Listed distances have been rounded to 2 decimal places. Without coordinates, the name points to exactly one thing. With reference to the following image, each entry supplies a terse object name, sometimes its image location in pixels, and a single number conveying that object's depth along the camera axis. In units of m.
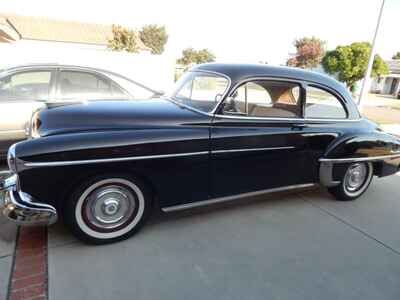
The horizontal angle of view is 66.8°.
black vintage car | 2.53
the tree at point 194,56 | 52.03
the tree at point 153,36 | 56.66
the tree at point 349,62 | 22.61
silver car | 4.26
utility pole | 9.16
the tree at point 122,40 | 28.38
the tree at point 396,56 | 68.60
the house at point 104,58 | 11.08
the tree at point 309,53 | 38.54
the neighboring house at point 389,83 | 39.09
